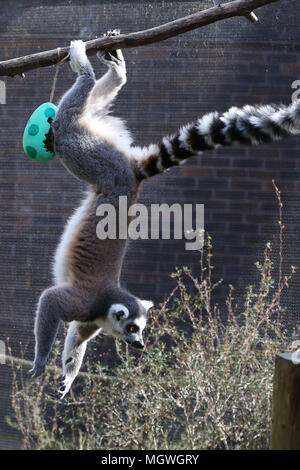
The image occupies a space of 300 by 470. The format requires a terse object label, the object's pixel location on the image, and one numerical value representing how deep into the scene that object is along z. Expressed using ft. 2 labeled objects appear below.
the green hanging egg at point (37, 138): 18.56
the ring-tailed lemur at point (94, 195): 17.74
